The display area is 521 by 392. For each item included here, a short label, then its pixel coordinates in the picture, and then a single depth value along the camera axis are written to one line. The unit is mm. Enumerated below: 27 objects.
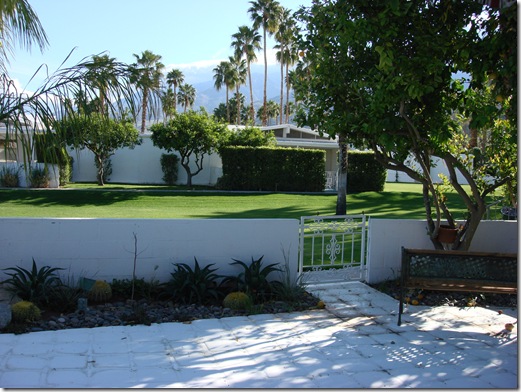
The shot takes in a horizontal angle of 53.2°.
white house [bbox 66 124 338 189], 28547
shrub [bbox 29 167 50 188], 22109
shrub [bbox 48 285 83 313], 6090
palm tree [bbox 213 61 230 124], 59906
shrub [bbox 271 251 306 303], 6824
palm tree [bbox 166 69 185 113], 64875
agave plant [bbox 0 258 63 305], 6078
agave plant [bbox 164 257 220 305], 6574
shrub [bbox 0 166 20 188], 22547
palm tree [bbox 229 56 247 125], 58469
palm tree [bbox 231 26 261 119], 52938
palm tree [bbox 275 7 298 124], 45350
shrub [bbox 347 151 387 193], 24859
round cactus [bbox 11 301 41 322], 5453
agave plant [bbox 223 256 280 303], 6816
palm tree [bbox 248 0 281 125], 45747
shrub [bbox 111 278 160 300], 6676
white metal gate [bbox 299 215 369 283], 7711
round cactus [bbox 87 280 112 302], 6371
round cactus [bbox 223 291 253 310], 6344
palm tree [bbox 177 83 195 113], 71125
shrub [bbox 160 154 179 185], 28312
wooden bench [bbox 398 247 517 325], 6078
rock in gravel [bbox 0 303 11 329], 5219
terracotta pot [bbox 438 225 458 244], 7918
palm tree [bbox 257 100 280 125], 71938
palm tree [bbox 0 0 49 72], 5684
